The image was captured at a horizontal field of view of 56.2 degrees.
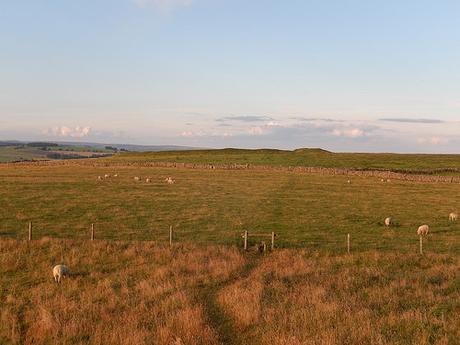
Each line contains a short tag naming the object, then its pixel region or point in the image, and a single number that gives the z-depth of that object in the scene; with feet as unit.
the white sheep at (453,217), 121.19
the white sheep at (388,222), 111.55
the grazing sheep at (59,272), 63.36
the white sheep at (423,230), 100.22
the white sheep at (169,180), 206.67
